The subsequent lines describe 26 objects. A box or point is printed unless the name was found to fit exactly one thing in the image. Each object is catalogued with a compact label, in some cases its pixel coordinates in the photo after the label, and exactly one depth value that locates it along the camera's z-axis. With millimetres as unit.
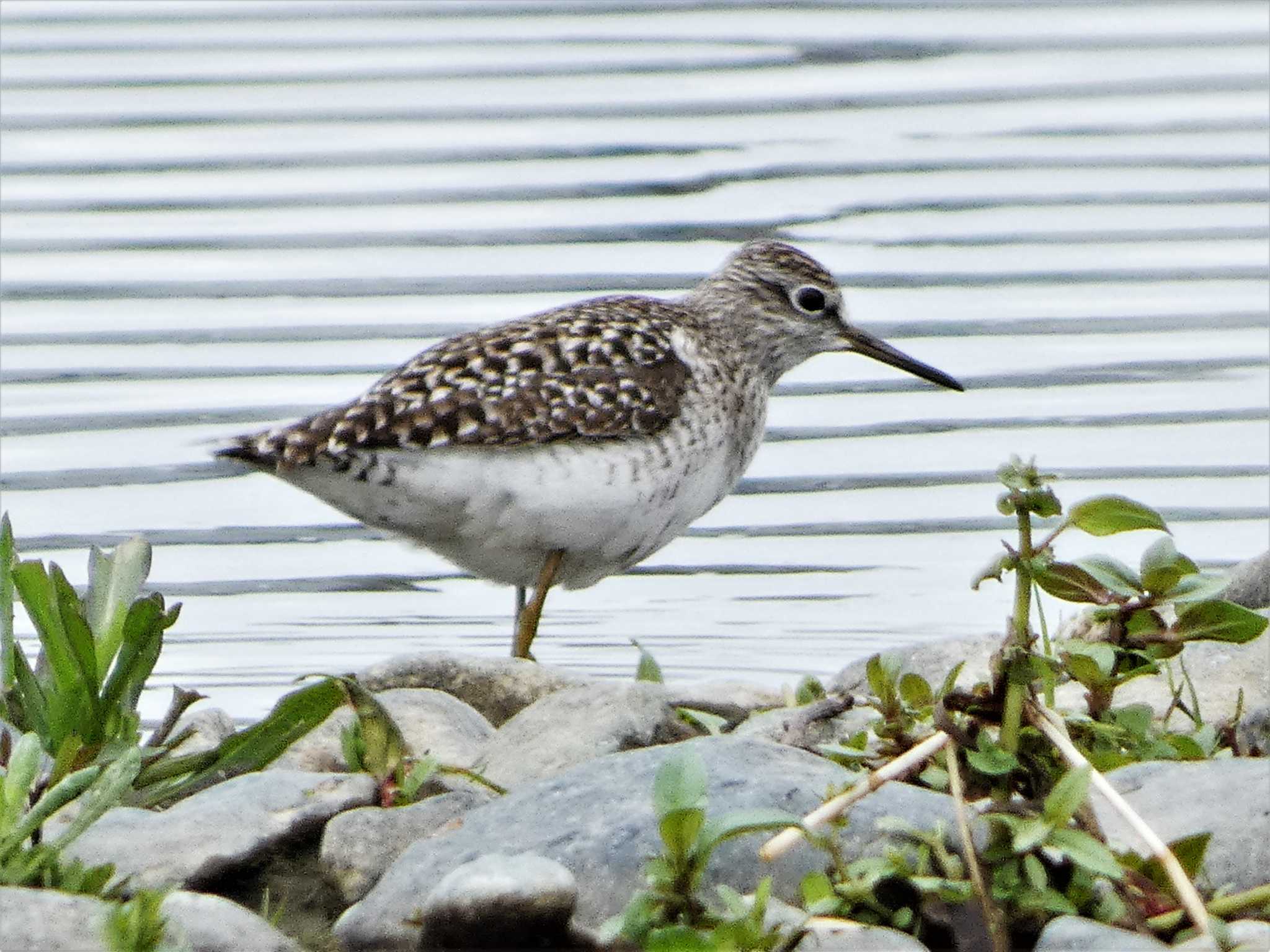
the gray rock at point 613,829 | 8078
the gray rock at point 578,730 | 9906
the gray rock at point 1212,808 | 8039
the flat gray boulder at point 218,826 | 8609
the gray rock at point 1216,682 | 10953
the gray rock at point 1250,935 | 7266
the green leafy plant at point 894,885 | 7629
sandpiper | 13758
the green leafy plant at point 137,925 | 7156
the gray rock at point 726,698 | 11055
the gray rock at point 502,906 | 7371
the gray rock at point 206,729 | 11406
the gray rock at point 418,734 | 10711
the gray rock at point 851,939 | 7484
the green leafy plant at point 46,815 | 7934
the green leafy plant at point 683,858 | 7430
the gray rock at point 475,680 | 12273
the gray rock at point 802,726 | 9687
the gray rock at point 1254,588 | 13164
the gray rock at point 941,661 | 12187
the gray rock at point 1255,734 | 9414
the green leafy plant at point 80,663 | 9141
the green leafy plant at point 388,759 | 9273
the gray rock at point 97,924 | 7297
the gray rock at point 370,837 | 8719
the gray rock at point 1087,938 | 7355
